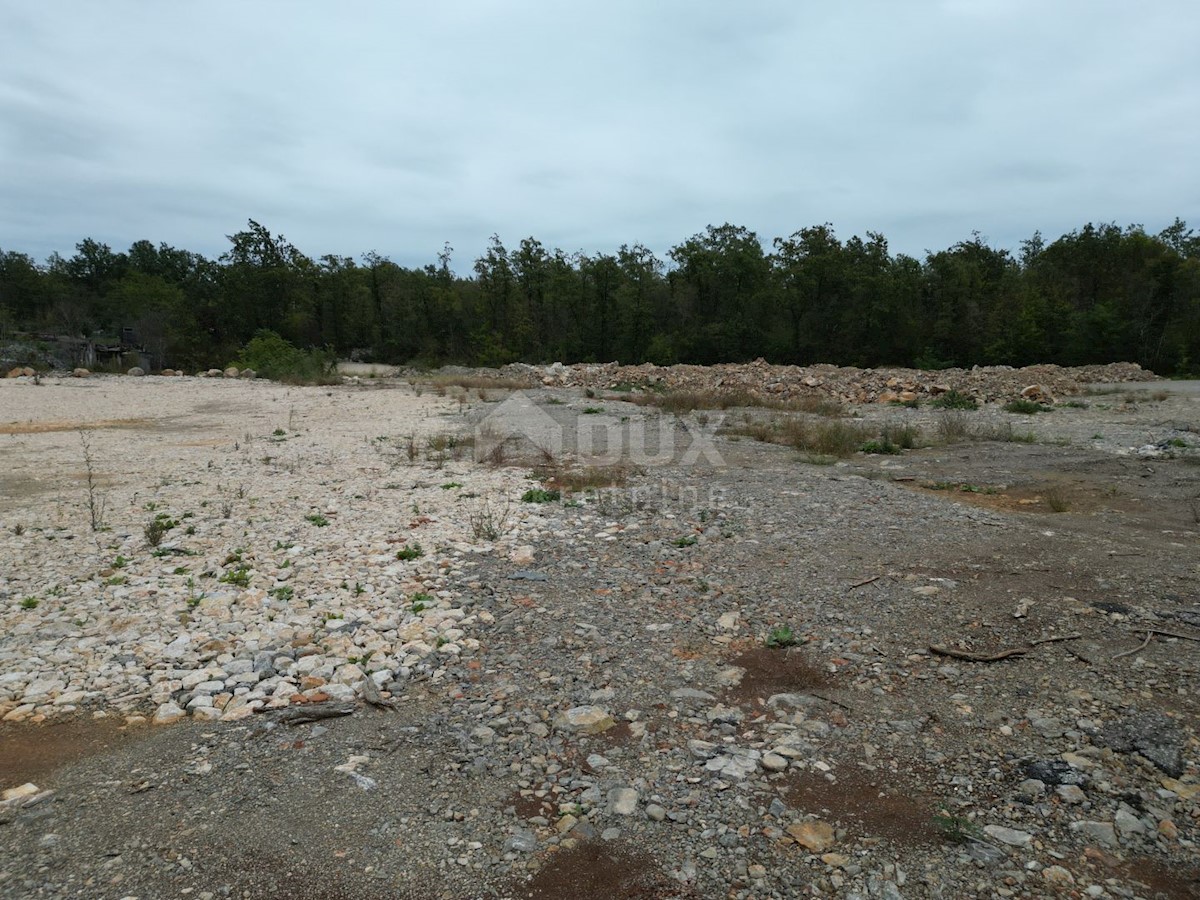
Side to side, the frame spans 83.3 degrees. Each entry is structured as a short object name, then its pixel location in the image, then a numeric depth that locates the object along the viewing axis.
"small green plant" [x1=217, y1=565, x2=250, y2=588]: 5.39
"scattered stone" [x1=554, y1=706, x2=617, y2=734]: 3.57
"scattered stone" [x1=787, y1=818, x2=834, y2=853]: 2.70
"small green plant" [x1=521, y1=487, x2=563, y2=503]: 8.29
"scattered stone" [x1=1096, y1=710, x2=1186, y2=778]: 3.10
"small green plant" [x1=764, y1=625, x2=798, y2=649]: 4.46
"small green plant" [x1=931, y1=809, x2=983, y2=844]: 2.69
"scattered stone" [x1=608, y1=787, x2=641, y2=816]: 2.94
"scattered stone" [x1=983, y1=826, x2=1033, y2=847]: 2.67
